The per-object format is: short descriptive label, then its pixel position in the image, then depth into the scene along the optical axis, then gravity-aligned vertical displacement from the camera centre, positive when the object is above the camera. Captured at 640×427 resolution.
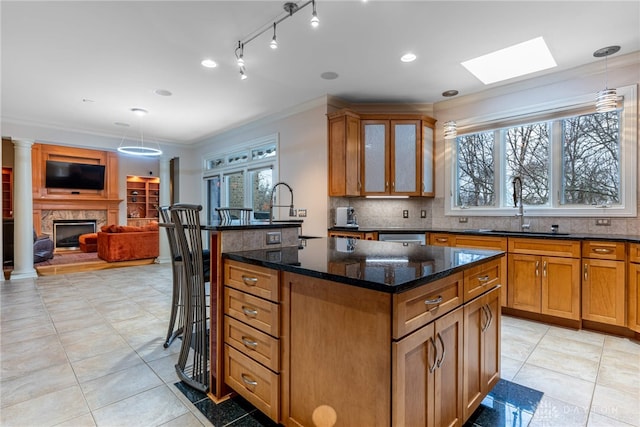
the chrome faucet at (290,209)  4.89 +0.04
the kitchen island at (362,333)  1.20 -0.55
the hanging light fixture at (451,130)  4.08 +1.03
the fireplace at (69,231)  9.08 -0.52
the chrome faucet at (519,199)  3.85 +0.14
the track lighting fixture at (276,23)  2.46 +1.59
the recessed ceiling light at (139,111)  5.07 +1.63
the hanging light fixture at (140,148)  5.17 +1.31
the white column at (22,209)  5.54 +0.08
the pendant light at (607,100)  2.96 +1.02
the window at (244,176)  5.77 +0.71
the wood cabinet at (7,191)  8.62 +0.61
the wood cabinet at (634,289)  2.79 -0.69
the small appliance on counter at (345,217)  4.52 -0.08
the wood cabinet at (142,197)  10.45 +0.52
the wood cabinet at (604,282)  2.89 -0.66
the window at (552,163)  3.35 +0.57
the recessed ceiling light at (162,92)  4.31 +1.64
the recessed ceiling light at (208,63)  3.44 +1.62
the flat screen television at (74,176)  8.75 +1.05
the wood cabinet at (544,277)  3.09 -0.67
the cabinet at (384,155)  4.46 +0.78
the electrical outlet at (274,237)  2.16 -0.17
